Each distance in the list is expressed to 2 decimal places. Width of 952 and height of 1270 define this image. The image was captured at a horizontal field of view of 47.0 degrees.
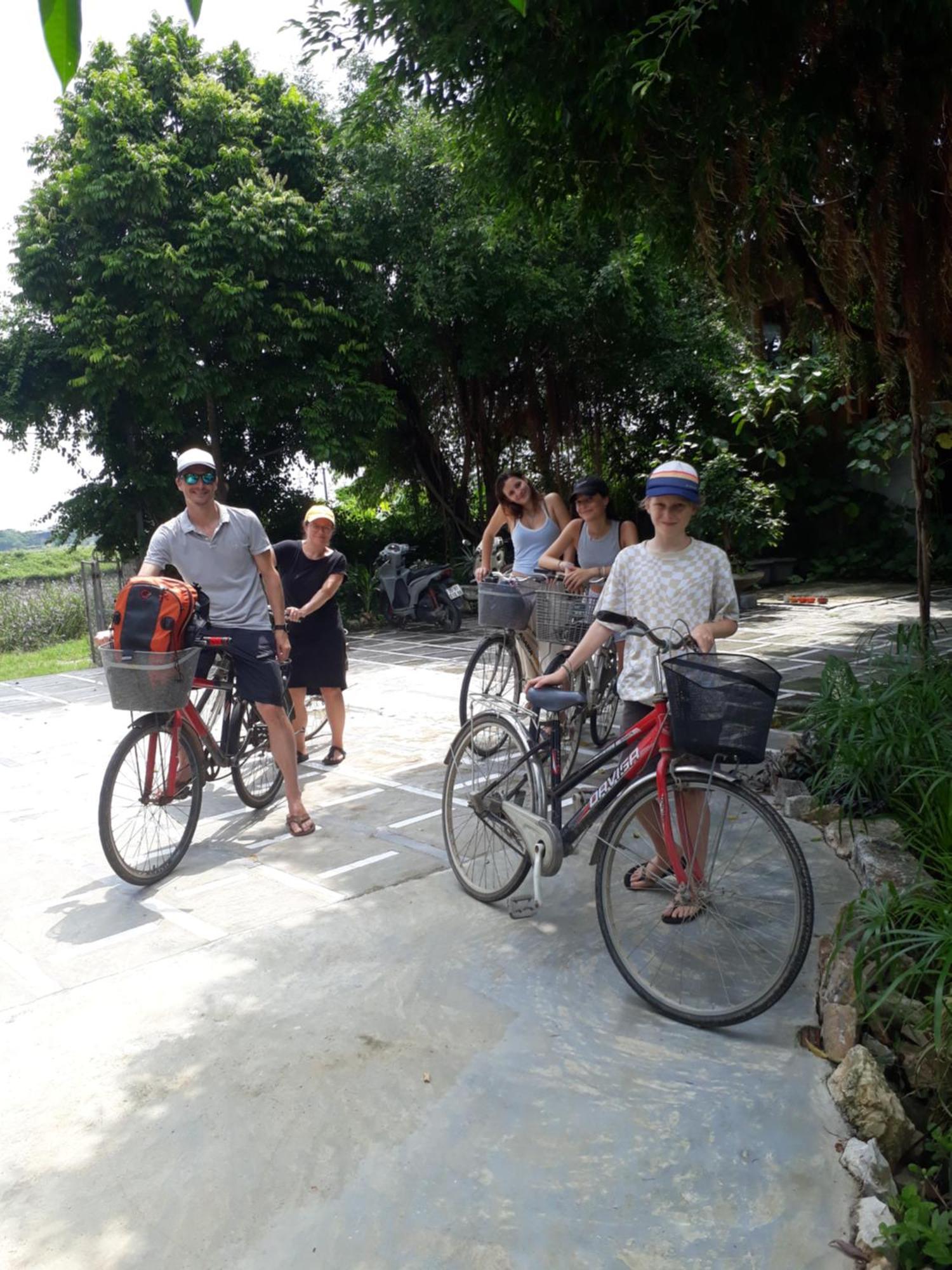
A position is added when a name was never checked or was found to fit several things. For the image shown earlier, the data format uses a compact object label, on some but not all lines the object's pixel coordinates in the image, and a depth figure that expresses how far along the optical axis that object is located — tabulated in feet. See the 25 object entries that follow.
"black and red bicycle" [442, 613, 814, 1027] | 10.64
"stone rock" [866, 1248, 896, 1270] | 7.30
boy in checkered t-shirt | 12.74
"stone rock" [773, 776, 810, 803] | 16.29
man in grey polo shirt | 16.30
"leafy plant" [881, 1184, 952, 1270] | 7.22
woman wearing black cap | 19.38
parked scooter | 44.24
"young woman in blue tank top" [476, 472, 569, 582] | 21.38
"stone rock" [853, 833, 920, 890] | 11.60
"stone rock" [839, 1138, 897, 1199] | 8.09
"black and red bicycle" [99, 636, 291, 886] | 14.17
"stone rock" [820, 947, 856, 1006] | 10.36
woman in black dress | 20.92
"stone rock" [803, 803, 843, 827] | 14.67
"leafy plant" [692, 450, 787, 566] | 44.34
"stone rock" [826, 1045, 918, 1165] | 8.68
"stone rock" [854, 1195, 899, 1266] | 7.44
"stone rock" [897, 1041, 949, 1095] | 9.09
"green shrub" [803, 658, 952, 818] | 14.01
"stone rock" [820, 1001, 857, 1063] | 9.85
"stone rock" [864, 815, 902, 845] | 12.97
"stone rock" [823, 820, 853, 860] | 14.02
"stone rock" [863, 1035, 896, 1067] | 9.57
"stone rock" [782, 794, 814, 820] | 15.74
